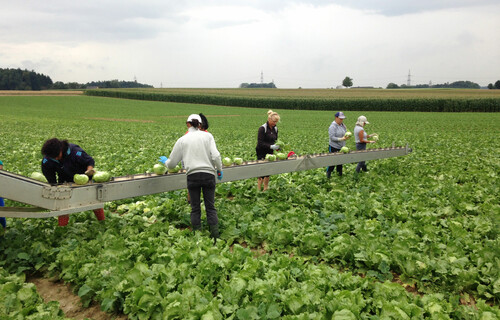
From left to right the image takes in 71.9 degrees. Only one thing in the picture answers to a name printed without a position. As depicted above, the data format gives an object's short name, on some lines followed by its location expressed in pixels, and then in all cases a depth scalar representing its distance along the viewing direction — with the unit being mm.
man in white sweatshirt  5250
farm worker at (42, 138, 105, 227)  5453
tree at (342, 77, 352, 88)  133650
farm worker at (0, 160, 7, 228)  5449
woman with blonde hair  7991
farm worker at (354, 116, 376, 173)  9992
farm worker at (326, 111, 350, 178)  9375
